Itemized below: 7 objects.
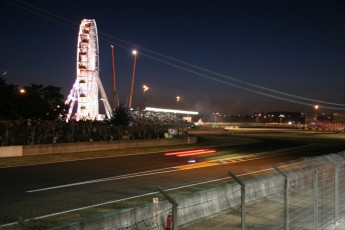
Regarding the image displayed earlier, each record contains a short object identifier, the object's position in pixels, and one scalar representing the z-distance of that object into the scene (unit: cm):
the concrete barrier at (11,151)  2416
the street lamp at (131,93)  6135
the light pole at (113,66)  7526
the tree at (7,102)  4128
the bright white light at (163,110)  11339
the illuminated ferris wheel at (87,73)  6900
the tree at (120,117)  4825
